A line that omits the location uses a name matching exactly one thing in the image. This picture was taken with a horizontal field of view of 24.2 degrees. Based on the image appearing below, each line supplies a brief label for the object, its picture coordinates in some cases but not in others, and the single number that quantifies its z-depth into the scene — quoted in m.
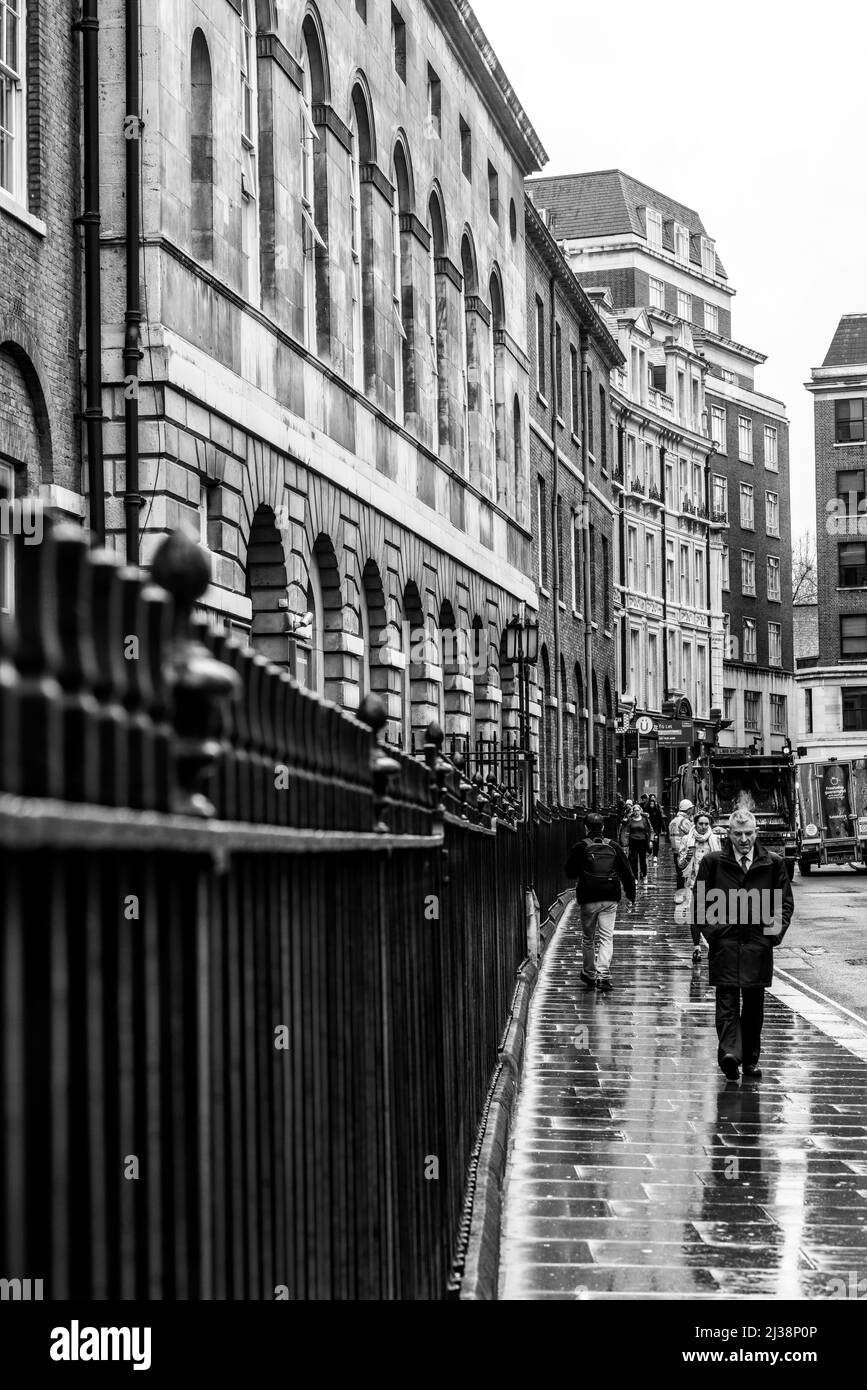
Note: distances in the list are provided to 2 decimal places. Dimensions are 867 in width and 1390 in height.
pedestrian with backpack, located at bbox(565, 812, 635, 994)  19.88
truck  46.62
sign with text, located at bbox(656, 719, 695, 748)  57.16
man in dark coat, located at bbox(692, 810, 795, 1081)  13.40
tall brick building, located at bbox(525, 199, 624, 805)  48.59
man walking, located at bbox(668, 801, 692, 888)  30.19
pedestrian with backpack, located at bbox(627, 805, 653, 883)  42.19
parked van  49.56
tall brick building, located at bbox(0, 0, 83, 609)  15.82
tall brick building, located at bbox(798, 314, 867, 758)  91.31
